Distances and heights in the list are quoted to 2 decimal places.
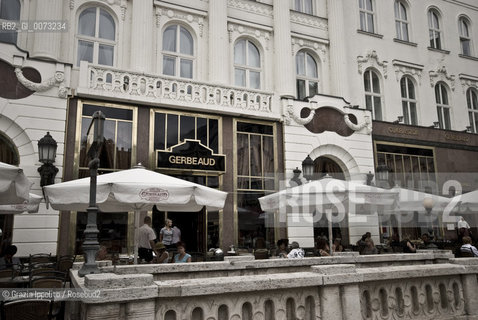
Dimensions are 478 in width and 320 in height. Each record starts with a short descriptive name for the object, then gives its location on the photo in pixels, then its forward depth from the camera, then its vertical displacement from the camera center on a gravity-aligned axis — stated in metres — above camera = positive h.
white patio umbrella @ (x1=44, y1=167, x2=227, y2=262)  8.06 +0.90
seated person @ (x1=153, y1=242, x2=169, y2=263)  9.49 -0.51
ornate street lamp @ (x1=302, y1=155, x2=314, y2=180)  14.83 +2.37
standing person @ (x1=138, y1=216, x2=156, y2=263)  10.38 -0.20
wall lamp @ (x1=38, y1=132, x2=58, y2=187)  11.93 +2.32
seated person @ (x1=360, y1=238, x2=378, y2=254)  12.35 -0.59
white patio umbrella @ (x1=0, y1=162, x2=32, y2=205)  6.68 +0.88
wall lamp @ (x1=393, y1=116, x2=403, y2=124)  20.24 +5.69
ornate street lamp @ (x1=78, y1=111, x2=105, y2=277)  5.97 +0.36
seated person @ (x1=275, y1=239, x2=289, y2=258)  10.53 -0.44
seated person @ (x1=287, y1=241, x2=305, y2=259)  9.72 -0.55
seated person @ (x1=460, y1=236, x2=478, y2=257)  9.98 -0.53
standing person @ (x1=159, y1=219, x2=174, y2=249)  12.05 -0.06
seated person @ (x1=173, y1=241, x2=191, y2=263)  9.44 -0.56
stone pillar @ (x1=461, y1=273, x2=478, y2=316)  5.56 -0.93
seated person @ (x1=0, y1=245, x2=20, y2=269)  9.13 -0.57
